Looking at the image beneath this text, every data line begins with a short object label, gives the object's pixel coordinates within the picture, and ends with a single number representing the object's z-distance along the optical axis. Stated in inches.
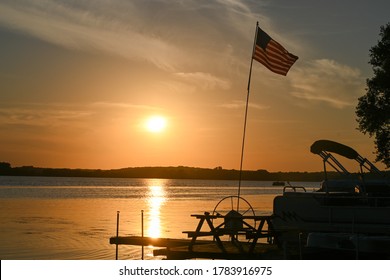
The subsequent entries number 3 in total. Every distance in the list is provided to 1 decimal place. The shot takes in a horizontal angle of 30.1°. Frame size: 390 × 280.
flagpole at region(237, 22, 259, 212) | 1068.3
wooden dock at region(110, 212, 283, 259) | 894.4
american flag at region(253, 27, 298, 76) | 1154.7
